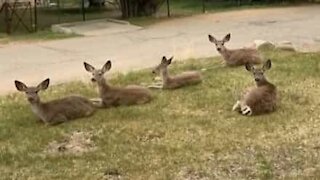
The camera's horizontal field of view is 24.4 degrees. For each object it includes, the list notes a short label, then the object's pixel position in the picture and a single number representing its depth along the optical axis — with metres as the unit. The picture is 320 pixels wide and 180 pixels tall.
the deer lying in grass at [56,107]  9.03
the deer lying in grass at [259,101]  9.06
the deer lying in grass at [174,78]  10.87
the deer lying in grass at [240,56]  12.31
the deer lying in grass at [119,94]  9.77
